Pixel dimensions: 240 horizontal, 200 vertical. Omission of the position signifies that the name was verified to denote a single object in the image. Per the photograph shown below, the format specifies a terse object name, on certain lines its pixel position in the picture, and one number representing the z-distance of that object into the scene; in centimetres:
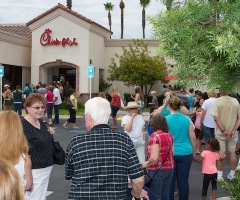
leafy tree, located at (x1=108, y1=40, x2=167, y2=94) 2041
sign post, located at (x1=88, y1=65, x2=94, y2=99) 1712
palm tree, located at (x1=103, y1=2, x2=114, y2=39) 4859
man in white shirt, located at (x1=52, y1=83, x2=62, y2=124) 1368
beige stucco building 2122
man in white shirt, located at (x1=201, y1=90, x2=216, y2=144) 740
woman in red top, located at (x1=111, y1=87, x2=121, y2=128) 1251
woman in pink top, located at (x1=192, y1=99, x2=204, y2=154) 829
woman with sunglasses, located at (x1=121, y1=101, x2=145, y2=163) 573
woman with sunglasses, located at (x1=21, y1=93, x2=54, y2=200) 355
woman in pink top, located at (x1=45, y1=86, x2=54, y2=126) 1334
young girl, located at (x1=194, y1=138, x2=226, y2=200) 489
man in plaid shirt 268
